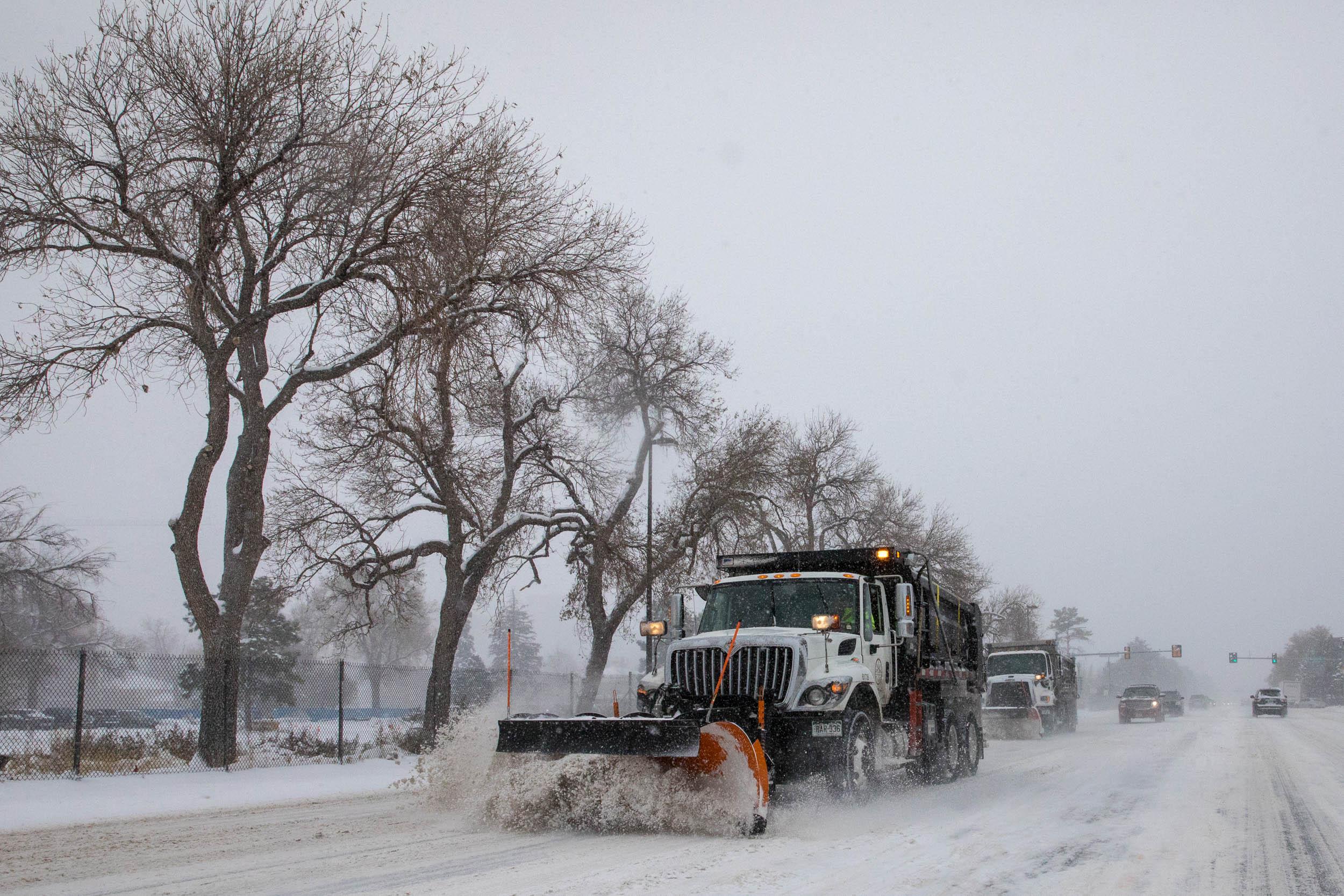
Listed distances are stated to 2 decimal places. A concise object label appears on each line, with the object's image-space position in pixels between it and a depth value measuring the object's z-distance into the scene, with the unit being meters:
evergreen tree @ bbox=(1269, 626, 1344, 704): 113.12
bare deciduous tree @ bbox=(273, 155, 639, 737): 14.19
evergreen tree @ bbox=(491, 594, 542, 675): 104.94
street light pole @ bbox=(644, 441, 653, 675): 26.00
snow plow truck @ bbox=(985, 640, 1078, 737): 29.00
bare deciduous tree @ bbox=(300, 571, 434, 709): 24.25
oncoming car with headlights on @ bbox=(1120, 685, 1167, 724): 41.94
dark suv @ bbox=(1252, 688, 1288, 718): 49.16
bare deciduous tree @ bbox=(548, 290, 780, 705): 26.06
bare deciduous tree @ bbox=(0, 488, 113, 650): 42.88
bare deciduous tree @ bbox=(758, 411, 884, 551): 38.06
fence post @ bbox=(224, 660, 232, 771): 16.11
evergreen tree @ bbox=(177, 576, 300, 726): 18.86
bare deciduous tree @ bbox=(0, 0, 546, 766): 13.95
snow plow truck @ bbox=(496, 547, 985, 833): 9.24
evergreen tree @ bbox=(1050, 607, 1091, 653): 156.88
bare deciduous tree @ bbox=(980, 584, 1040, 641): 68.06
